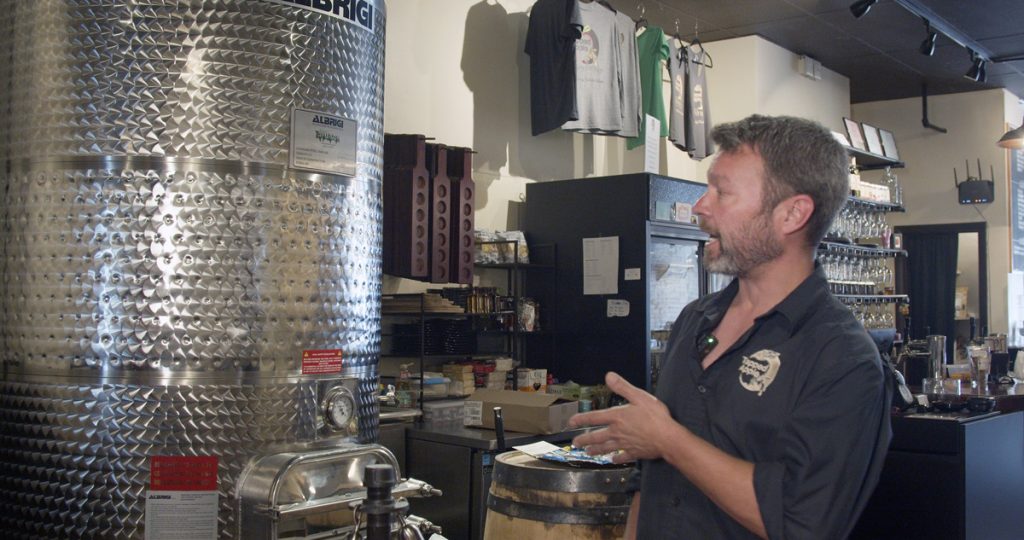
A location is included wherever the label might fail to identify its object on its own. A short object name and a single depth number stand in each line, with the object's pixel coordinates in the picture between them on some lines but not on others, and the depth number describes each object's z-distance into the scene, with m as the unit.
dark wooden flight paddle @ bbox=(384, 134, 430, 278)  4.70
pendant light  8.99
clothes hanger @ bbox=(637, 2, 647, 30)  6.92
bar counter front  4.73
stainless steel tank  2.50
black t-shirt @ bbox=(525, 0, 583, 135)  5.75
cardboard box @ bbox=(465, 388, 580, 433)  4.30
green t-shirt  6.52
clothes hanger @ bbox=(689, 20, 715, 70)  6.96
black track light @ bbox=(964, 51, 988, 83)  8.47
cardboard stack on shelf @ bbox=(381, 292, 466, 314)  4.68
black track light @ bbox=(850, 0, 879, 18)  6.61
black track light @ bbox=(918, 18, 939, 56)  7.48
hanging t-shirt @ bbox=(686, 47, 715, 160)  6.80
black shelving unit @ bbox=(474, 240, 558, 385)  5.57
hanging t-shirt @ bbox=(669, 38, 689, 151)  6.64
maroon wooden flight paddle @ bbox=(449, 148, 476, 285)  4.95
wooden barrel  2.66
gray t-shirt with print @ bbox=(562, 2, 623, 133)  5.86
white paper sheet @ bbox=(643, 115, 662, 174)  6.28
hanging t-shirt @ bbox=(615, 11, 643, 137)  6.14
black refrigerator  5.55
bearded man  1.76
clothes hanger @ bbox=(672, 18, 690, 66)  6.77
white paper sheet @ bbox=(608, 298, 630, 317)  5.61
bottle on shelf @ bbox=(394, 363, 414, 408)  4.62
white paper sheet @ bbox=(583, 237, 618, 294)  5.60
